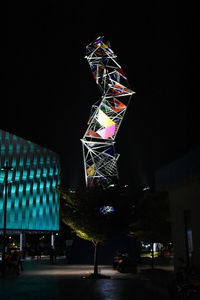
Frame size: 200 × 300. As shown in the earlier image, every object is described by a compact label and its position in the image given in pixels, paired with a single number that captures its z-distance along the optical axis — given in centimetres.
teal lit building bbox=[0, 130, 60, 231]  6462
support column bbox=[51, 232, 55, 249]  7570
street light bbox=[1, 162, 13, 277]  2548
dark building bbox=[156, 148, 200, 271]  1584
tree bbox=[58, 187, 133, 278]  2467
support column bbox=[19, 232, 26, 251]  6735
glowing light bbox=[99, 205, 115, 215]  2498
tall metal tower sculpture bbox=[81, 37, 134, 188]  3509
